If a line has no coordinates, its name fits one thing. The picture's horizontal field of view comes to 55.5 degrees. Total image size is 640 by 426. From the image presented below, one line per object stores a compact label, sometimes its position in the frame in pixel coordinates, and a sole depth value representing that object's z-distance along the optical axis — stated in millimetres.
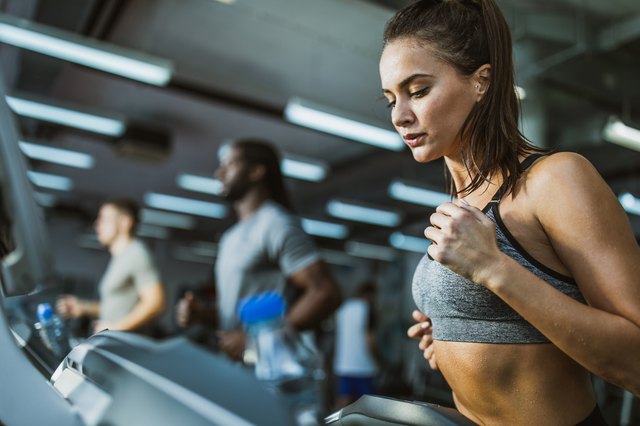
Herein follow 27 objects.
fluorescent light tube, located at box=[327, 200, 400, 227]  9531
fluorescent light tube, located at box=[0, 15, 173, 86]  3947
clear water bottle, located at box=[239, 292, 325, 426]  578
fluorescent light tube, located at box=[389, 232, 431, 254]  11523
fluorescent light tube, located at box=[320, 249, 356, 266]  15473
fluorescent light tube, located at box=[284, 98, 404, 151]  5219
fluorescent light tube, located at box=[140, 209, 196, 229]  12164
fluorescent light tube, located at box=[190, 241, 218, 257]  15133
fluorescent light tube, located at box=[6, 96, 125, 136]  5691
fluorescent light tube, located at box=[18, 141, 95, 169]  7664
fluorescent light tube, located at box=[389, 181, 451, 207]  7430
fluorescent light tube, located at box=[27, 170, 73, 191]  10172
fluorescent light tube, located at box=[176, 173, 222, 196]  8867
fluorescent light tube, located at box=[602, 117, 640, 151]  5121
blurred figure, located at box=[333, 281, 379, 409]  5656
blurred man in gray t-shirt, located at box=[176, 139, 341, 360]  1927
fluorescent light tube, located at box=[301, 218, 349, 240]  11776
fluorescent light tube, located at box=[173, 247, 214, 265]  16062
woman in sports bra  620
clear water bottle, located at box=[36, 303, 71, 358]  549
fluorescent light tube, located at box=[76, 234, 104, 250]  14378
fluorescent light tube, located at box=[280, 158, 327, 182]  7164
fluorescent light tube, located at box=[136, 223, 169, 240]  13883
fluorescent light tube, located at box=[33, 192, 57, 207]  11652
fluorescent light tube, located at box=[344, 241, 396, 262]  13807
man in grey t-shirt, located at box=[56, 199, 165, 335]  2395
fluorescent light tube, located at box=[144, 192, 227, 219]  10945
